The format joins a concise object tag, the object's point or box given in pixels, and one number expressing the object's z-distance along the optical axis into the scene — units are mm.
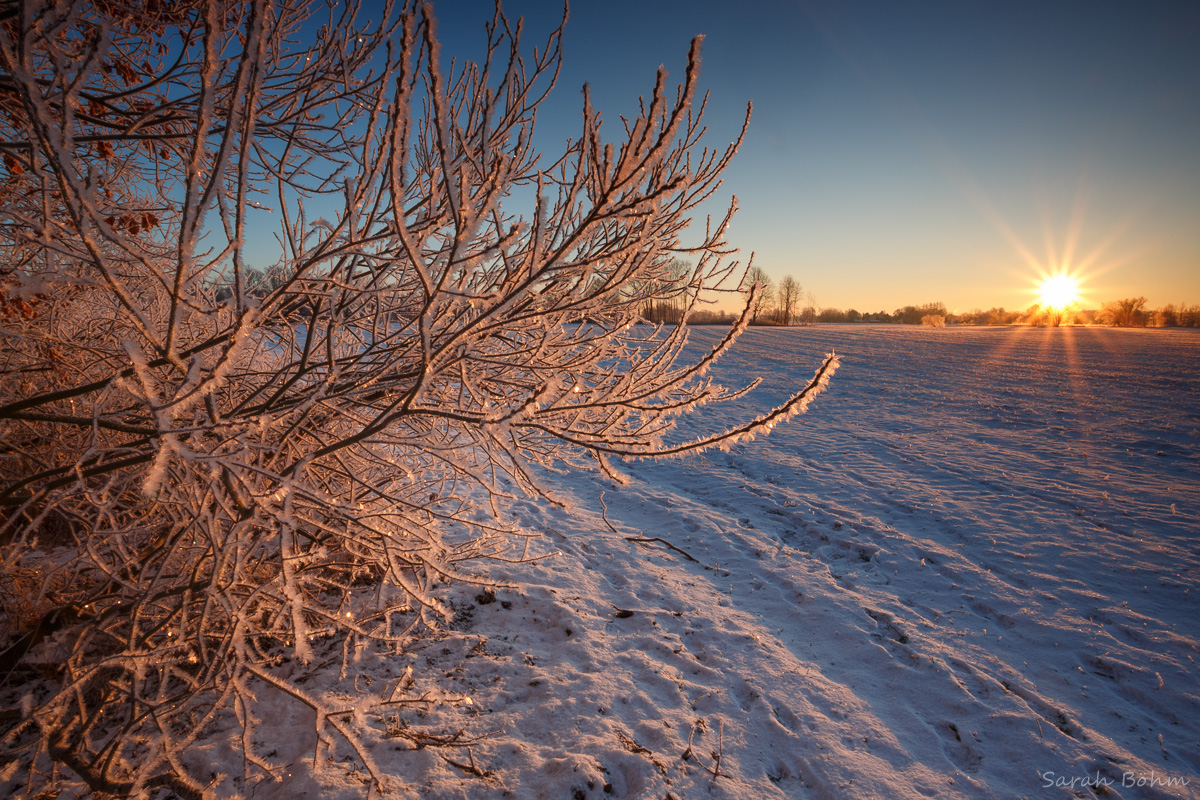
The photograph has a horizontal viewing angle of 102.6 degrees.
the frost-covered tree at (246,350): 1081
